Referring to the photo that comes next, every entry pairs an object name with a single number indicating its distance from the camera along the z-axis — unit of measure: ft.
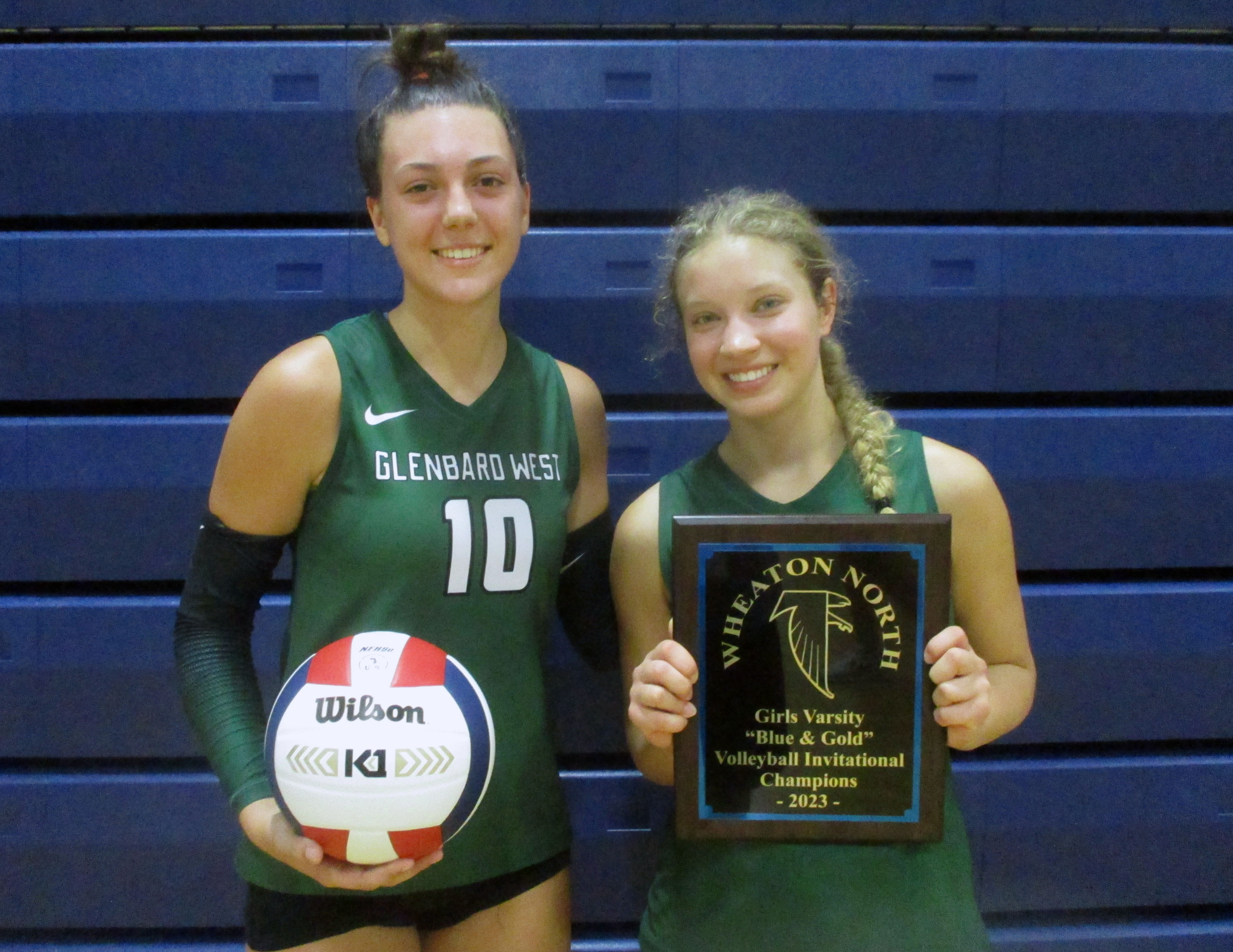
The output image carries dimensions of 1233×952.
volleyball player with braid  3.85
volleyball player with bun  4.07
